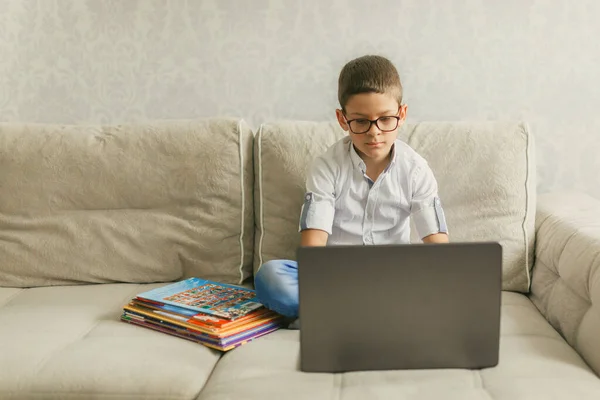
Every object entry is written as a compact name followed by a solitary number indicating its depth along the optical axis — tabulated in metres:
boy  1.82
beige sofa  1.82
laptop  1.41
